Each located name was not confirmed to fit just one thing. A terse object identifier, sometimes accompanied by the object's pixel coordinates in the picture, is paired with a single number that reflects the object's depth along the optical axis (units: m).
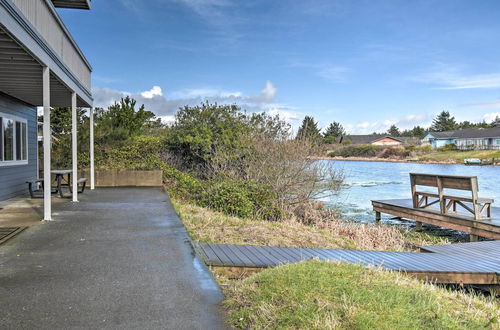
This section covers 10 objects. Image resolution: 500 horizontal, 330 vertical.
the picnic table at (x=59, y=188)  10.95
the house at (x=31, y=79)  6.09
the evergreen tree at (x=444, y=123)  97.88
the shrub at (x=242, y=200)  10.75
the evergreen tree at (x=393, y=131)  115.37
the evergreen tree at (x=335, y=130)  87.25
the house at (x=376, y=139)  92.14
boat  51.94
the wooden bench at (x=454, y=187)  10.33
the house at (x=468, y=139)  66.75
